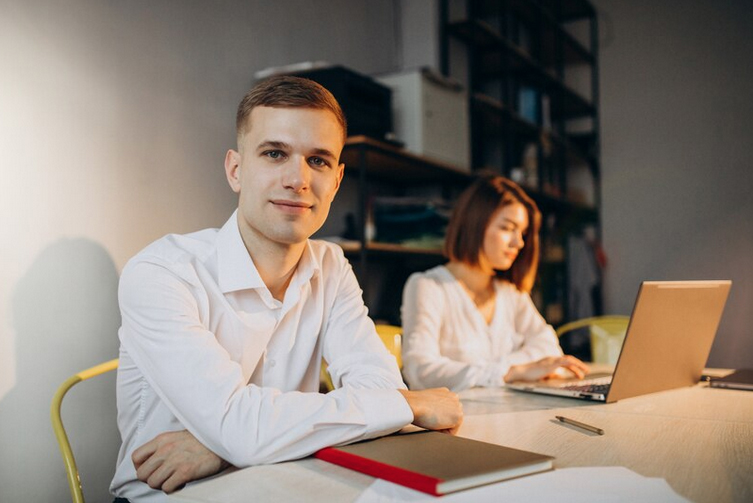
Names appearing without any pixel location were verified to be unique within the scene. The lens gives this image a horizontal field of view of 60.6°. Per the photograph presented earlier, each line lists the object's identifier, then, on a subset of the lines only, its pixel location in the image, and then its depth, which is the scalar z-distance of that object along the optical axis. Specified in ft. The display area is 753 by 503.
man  3.32
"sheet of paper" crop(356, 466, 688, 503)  2.66
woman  7.17
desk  2.86
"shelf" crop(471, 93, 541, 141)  11.41
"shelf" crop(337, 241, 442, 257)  8.59
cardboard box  9.47
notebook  2.73
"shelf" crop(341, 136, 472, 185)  8.41
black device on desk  5.81
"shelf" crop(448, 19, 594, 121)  11.46
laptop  4.72
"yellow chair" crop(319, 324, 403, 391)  7.01
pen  3.92
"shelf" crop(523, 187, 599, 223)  13.51
